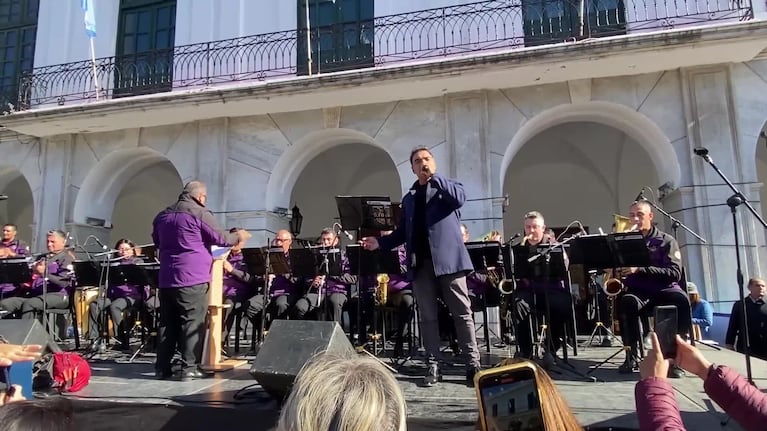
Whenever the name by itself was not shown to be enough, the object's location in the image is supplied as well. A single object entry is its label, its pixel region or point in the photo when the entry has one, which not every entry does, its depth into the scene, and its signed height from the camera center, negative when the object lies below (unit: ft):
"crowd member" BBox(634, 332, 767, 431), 5.66 -1.01
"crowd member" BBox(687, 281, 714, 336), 27.22 -0.69
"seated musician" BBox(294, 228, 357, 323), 22.22 +0.50
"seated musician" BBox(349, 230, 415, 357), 21.17 +0.28
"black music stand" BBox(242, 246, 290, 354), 22.58 +1.82
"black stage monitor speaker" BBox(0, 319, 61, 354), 15.07 -0.57
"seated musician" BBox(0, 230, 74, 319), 23.89 +1.13
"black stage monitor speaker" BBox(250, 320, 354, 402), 12.48 -0.94
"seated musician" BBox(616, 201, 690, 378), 16.97 +0.29
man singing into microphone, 15.25 +1.33
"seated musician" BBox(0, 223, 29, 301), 24.84 +2.89
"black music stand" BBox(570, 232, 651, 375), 16.57 +1.47
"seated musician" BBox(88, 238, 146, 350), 24.41 +0.41
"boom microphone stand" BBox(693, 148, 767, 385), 13.64 +0.66
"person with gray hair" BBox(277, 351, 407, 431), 4.23 -0.72
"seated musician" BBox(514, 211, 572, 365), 19.06 +0.04
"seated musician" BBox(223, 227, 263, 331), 24.11 +0.90
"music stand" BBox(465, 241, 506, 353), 18.18 +1.58
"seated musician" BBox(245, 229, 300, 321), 22.85 +0.53
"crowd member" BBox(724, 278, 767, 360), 24.71 -1.18
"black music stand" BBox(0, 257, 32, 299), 23.36 +1.71
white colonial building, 30.76 +12.58
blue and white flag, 38.40 +19.78
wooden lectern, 19.34 -0.68
